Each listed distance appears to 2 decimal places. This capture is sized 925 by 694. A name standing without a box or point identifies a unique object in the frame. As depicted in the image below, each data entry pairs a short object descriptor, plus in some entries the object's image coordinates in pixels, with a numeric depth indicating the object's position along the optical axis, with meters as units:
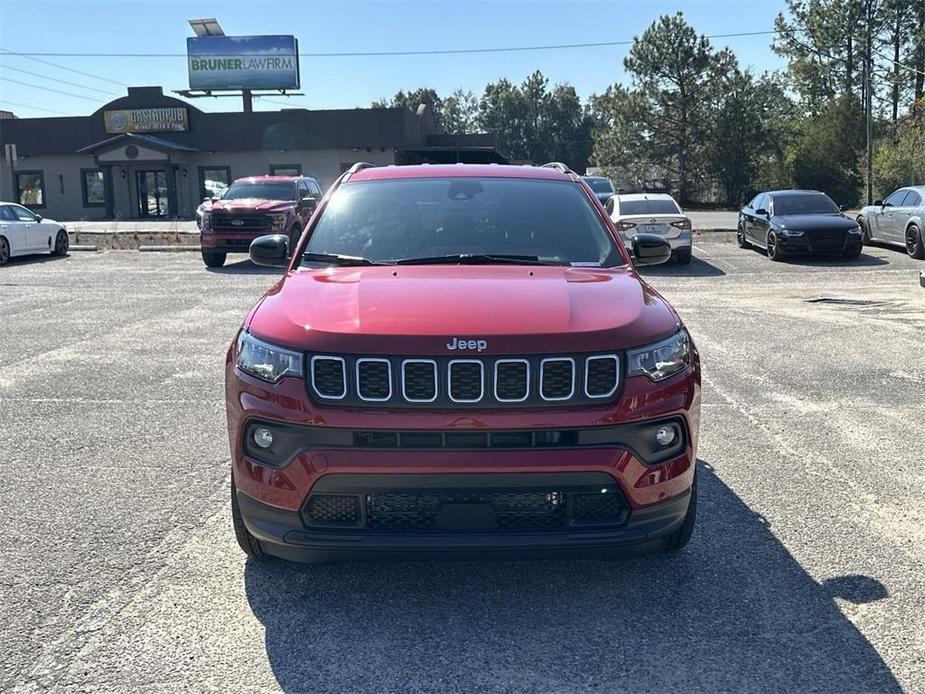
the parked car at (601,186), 24.95
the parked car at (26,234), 20.39
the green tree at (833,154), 48.84
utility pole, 37.16
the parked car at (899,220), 18.44
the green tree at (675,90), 52.56
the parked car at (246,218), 18.44
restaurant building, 40.31
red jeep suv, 3.15
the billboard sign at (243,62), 47.19
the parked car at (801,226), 18.31
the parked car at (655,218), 17.66
